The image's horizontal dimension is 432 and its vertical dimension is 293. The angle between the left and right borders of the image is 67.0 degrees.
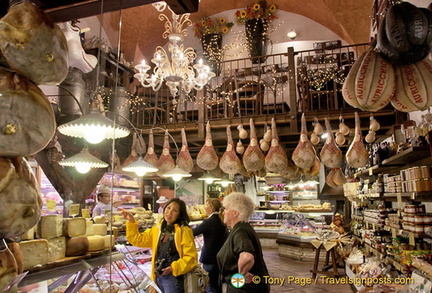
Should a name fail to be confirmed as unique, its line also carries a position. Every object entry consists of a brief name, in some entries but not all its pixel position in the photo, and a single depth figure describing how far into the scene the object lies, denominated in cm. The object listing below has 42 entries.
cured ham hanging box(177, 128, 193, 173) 588
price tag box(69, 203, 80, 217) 219
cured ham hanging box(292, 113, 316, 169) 523
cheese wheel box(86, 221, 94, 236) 197
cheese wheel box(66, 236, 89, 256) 165
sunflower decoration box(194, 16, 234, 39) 1159
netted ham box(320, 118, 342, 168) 524
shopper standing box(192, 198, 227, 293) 423
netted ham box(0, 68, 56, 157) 63
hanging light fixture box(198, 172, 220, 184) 716
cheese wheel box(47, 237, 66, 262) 151
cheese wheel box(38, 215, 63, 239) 156
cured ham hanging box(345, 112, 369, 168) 502
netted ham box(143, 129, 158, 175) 588
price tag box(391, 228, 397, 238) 427
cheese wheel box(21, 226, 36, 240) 139
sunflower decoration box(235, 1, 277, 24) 1113
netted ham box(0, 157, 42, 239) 64
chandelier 452
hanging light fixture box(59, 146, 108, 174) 303
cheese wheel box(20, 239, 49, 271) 133
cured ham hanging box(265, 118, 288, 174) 545
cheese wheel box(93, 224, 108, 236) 199
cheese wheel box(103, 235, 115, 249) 188
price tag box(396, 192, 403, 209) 397
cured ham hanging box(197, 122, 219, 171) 573
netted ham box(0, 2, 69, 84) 67
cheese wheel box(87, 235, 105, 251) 182
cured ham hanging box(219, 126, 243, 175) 584
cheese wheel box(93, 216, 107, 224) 251
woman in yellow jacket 313
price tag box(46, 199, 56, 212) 224
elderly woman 271
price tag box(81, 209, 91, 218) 276
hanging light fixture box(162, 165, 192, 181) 470
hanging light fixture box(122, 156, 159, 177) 380
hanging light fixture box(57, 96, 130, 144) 233
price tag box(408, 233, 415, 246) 358
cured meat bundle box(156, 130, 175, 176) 579
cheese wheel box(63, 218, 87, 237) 169
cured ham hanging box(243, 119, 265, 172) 557
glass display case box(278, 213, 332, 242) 854
